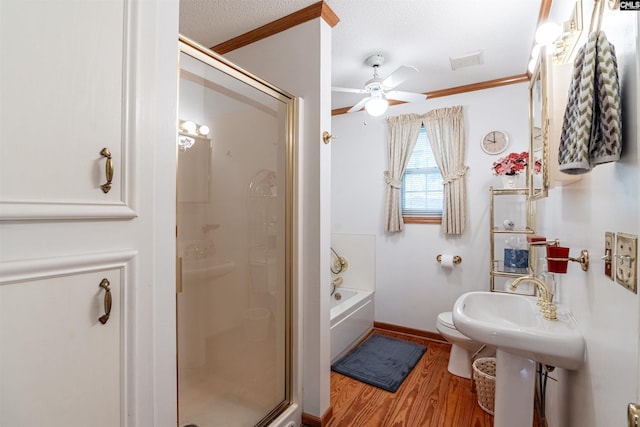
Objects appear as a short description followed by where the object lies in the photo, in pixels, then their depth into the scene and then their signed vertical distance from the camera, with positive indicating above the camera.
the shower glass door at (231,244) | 1.30 -0.15
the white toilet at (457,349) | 2.22 -1.04
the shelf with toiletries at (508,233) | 2.42 -0.16
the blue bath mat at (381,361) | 2.23 -1.23
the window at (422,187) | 2.94 +0.28
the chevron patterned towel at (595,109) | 0.76 +0.28
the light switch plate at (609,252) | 0.84 -0.11
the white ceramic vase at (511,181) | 2.44 +0.27
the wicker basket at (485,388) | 1.85 -1.10
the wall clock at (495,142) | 2.64 +0.65
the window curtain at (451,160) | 2.76 +0.51
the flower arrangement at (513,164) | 2.40 +0.41
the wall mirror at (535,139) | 1.69 +0.47
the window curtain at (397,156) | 3.00 +0.59
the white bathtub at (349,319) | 2.47 -0.95
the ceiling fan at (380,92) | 2.10 +0.93
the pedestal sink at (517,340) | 1.16 -0.53
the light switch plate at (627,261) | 0.70 -0.11
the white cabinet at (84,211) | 0.64 +0.01
